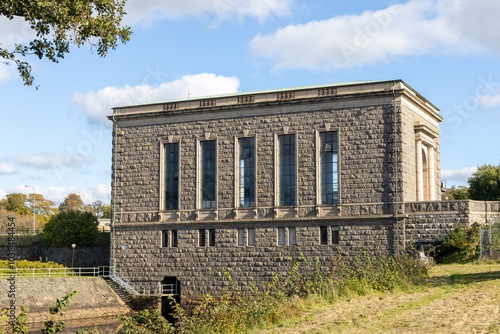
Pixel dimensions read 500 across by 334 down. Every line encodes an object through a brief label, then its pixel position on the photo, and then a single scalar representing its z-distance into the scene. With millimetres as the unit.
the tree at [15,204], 109312
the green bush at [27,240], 54344
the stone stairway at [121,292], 41156
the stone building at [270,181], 35812
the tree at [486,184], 61156
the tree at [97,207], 142500
